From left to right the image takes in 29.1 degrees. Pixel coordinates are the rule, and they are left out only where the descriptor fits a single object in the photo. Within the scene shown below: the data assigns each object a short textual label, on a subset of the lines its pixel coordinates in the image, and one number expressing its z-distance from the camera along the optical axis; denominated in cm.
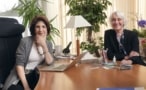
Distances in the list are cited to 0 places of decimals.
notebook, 244
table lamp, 275
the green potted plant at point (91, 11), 439
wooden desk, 185
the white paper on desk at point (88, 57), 286
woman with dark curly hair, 244
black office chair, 274
